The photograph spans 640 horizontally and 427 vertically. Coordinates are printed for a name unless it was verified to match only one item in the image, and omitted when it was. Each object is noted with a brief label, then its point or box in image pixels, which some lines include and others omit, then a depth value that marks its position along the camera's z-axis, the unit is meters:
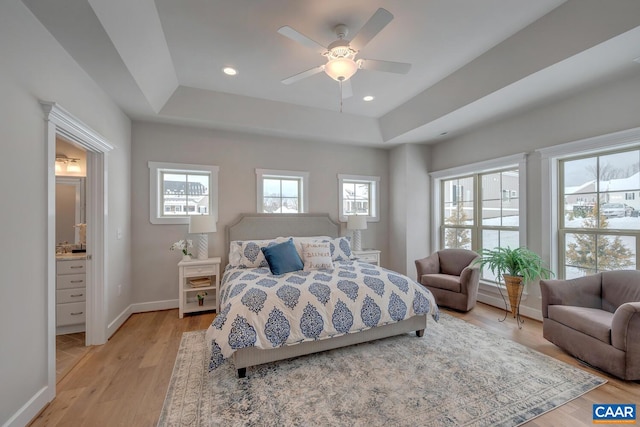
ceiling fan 2.01
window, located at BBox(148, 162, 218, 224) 4.01
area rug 1.83
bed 2.26
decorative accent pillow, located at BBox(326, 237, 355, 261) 4.12
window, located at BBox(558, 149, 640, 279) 2.90
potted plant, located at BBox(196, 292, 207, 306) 3.94
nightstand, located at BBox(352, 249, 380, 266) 4.80
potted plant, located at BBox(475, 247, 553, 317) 3.35
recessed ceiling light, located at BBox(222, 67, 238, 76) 3.13
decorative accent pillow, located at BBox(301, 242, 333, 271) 3.49
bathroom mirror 3.79
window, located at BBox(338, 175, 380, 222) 5.15
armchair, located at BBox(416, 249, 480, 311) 3.77
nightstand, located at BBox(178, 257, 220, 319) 3.71
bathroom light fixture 3.88
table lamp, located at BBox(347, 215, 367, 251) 4.80
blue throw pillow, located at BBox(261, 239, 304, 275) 3.27
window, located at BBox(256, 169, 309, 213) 4.57
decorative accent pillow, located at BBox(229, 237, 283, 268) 3.65
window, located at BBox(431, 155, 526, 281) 3.98
